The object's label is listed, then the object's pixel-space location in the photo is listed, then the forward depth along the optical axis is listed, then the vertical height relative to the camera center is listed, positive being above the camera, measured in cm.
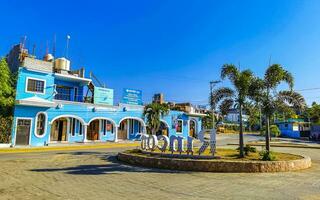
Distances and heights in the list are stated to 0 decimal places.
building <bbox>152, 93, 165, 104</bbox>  4588 +493
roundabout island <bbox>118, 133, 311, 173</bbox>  1241 -170
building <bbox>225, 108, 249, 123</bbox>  9395 +278
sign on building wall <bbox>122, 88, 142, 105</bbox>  3603 +391
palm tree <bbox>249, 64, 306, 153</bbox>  1572 +198
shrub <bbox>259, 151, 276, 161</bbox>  1353 -150
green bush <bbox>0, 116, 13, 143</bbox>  2439 -59
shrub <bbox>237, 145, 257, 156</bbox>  1598 -143
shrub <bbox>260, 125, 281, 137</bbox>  4929 -48
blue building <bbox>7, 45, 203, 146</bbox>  2616 +170
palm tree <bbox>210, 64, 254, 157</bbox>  1567 +225
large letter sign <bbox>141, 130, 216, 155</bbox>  1387 -96
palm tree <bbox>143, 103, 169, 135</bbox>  2717 +115
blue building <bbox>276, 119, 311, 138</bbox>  6109 -5
